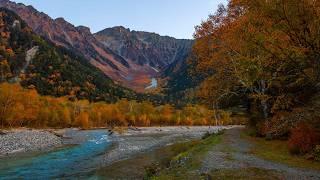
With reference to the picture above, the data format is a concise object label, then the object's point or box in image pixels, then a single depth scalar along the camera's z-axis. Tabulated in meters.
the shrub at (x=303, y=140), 17.41
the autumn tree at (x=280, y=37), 13.13
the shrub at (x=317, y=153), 15.72
